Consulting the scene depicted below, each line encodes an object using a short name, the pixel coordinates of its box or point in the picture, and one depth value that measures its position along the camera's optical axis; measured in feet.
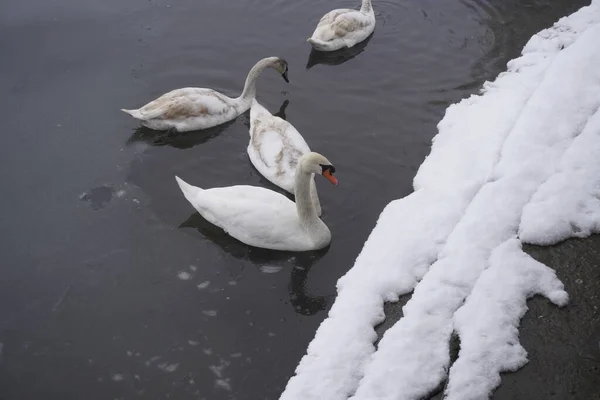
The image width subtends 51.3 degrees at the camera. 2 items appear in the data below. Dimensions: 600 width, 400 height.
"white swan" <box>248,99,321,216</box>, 25.62
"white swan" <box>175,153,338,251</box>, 22.30
